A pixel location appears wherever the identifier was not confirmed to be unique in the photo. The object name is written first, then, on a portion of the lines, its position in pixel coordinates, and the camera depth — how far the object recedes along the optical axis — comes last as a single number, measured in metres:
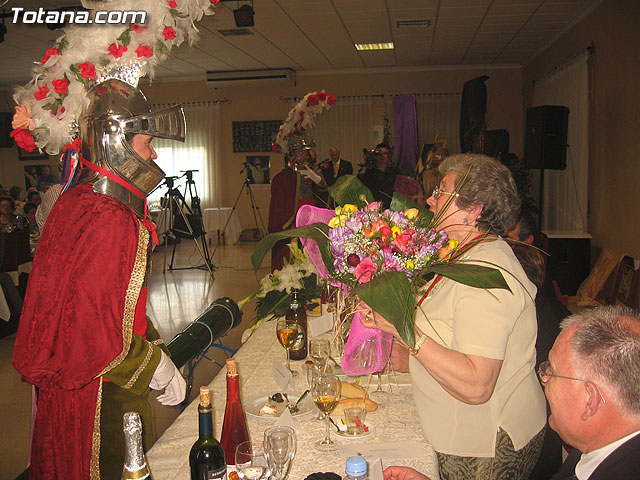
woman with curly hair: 1.45
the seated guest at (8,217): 5.79
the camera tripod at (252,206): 12.10
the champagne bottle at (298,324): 2.19
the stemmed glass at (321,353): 1.82
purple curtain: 11.06
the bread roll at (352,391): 1.86
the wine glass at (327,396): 1.51
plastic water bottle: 1.04
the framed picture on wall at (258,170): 12.53
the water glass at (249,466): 1.20
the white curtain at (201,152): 12.60
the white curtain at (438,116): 11.44
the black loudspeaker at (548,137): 7.03
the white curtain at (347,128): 11.77
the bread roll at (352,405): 1.75
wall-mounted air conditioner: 11.23
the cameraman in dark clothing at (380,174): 6.70
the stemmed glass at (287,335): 2.08
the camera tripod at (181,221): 9.02
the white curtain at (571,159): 7.21
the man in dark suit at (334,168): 8.27
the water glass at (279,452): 1.21
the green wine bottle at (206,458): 1.20
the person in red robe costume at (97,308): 1.58
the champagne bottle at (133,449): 1.01
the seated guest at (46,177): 12.55
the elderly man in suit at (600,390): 1.08
